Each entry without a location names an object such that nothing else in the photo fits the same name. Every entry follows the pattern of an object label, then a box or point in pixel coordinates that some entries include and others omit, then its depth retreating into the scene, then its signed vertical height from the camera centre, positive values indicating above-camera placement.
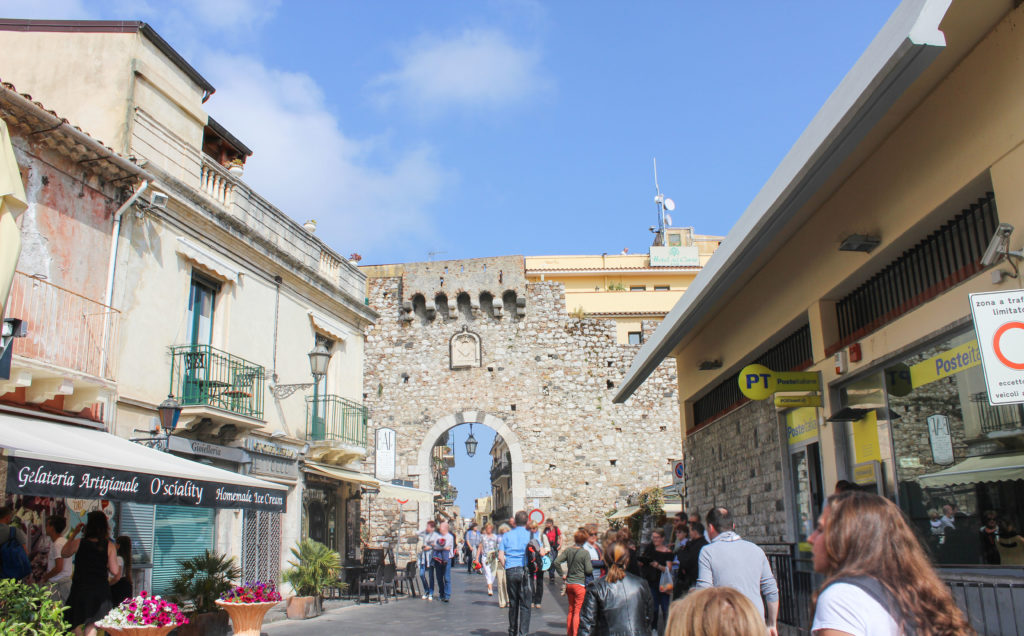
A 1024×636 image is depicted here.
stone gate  25.31 +3.63
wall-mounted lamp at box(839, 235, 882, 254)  6.98 +2.15
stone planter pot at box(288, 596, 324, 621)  12.16 -1.46
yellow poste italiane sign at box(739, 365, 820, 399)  8.49 +1.21
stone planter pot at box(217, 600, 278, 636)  7.84 -1.02
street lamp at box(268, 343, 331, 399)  13.24 +2.36
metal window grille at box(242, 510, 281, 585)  12.38 -0.58
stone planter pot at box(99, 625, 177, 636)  6.23 -0.90
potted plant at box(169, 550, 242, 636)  8.53 -0.88
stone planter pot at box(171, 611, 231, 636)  8.38 -1.19
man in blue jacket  9.44 -0.82
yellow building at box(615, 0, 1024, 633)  5.09 +1.94
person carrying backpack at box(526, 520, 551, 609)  12.41 -0.88
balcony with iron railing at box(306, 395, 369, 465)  14.79 +1.47
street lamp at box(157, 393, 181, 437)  10.05 +1.20
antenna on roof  42.13 +14.97
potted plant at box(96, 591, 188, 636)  6.24 -0.81
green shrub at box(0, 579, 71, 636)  5.15 -0.61
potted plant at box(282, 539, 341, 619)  12.20 -1.03
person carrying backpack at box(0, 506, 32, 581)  6.97 -0.32
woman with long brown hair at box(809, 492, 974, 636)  2.12 -0.23
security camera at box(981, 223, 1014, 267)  5.16 +1.57
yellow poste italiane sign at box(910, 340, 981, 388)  5.96 +0.99
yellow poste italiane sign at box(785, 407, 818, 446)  9.03 +0.83
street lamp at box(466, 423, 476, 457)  26.64 +1.93
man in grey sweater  5.24 -0.45
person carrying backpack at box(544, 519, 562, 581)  16.14 -0.65
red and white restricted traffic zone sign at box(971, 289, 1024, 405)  3.69 +0.70
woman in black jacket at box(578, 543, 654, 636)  5.15 -0.67
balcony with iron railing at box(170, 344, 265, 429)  11.13 +1.77
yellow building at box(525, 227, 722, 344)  31.67 +9.56
